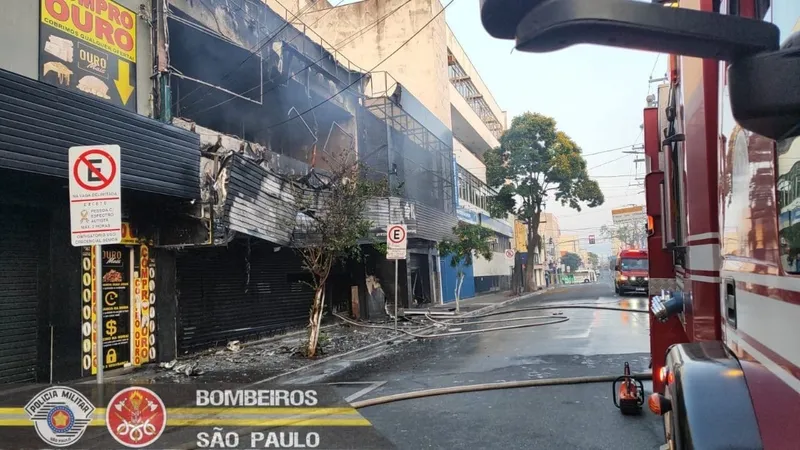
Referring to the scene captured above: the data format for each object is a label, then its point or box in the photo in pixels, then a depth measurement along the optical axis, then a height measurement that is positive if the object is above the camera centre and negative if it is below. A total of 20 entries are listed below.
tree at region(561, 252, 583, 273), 117.52 -2.49
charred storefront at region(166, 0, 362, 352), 11.22 +2.25
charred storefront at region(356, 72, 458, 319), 18.83 +2.93
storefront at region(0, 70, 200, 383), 7.65 +0.40
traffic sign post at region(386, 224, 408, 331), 14.20 +0.28
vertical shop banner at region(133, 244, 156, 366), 10.26 -0.93
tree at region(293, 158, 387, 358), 11.46 +0.59
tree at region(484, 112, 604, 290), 36.81 +4.95
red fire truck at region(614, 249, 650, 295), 30.05 -1.33
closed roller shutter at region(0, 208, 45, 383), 8.27 -0.50
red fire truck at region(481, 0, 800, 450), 1.32 +0.16
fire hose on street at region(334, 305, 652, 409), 6.91 -1.69
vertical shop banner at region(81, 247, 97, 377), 9.12 -0.82
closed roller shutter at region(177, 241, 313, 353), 11.70 -0.87
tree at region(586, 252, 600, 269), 148.68 -2.92
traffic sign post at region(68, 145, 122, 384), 4.61 +0.49
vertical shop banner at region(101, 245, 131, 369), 9.69 -0.78
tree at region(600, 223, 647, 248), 65.19 +1.97
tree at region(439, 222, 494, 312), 22.66 +0.24
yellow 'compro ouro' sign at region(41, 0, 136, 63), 8.73 +3.68
